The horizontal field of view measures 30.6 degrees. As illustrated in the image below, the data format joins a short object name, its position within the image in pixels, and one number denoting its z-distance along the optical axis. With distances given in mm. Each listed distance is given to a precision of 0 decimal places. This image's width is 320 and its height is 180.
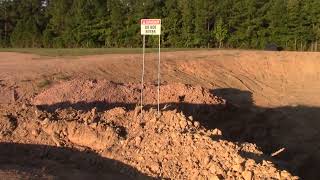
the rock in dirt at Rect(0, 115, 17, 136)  11320
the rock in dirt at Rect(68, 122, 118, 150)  10727
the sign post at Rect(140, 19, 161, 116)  12711
